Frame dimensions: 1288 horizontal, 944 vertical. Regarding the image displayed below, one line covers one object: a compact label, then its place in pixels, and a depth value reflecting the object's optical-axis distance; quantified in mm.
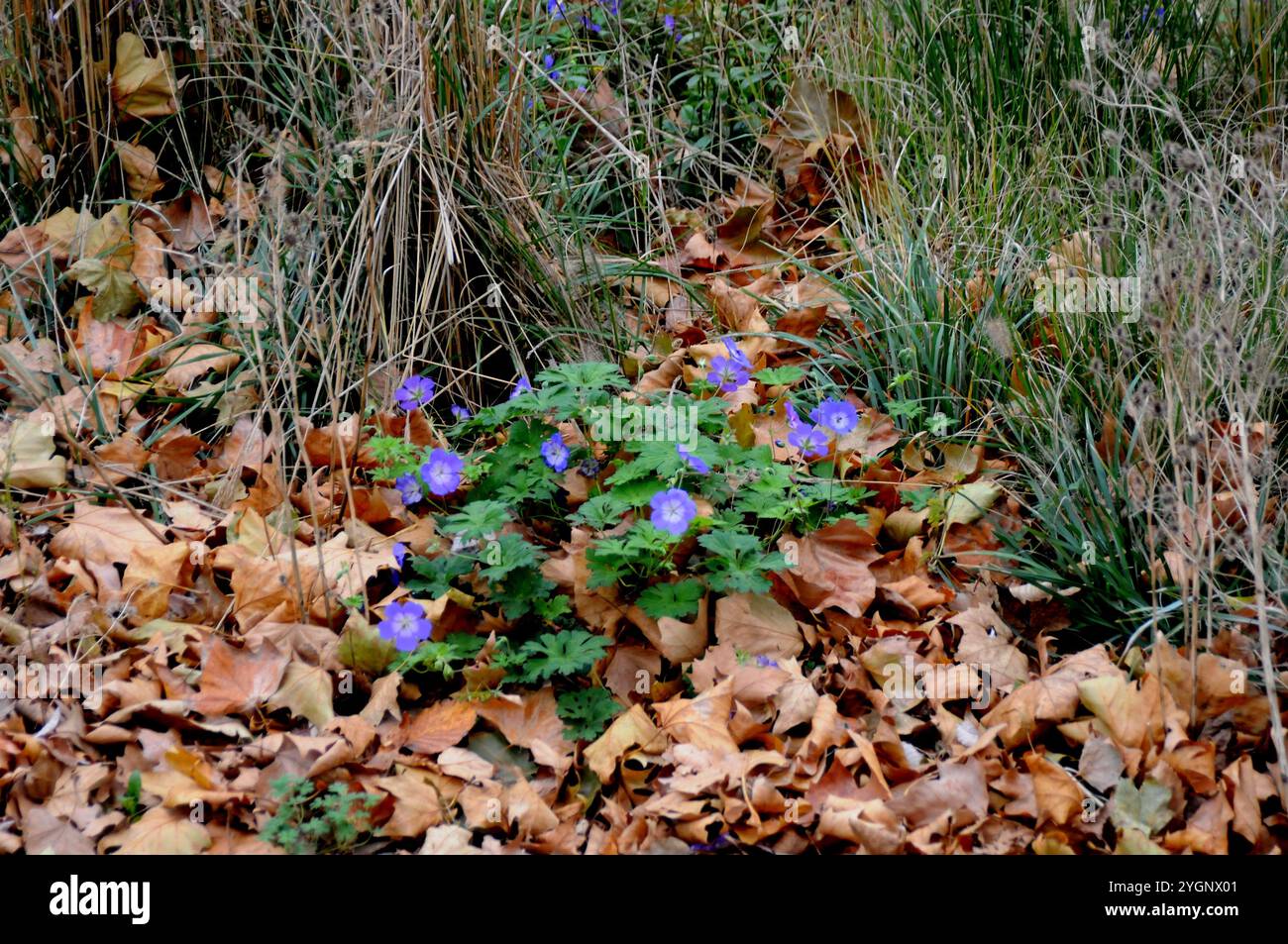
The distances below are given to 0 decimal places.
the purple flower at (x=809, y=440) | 2586
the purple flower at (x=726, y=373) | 2760
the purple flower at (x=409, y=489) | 2607
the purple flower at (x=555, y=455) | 2498
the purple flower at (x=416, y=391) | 2795
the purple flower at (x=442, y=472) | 2498
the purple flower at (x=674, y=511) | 2270
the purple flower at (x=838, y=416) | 2635
